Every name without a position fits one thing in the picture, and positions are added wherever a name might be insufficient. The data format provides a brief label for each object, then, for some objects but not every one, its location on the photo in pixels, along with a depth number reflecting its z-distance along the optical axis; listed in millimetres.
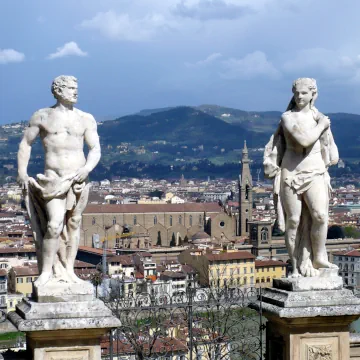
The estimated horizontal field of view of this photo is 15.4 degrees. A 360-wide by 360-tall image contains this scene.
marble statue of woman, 7713
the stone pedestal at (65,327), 7034
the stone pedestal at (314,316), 7541
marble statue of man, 7293
